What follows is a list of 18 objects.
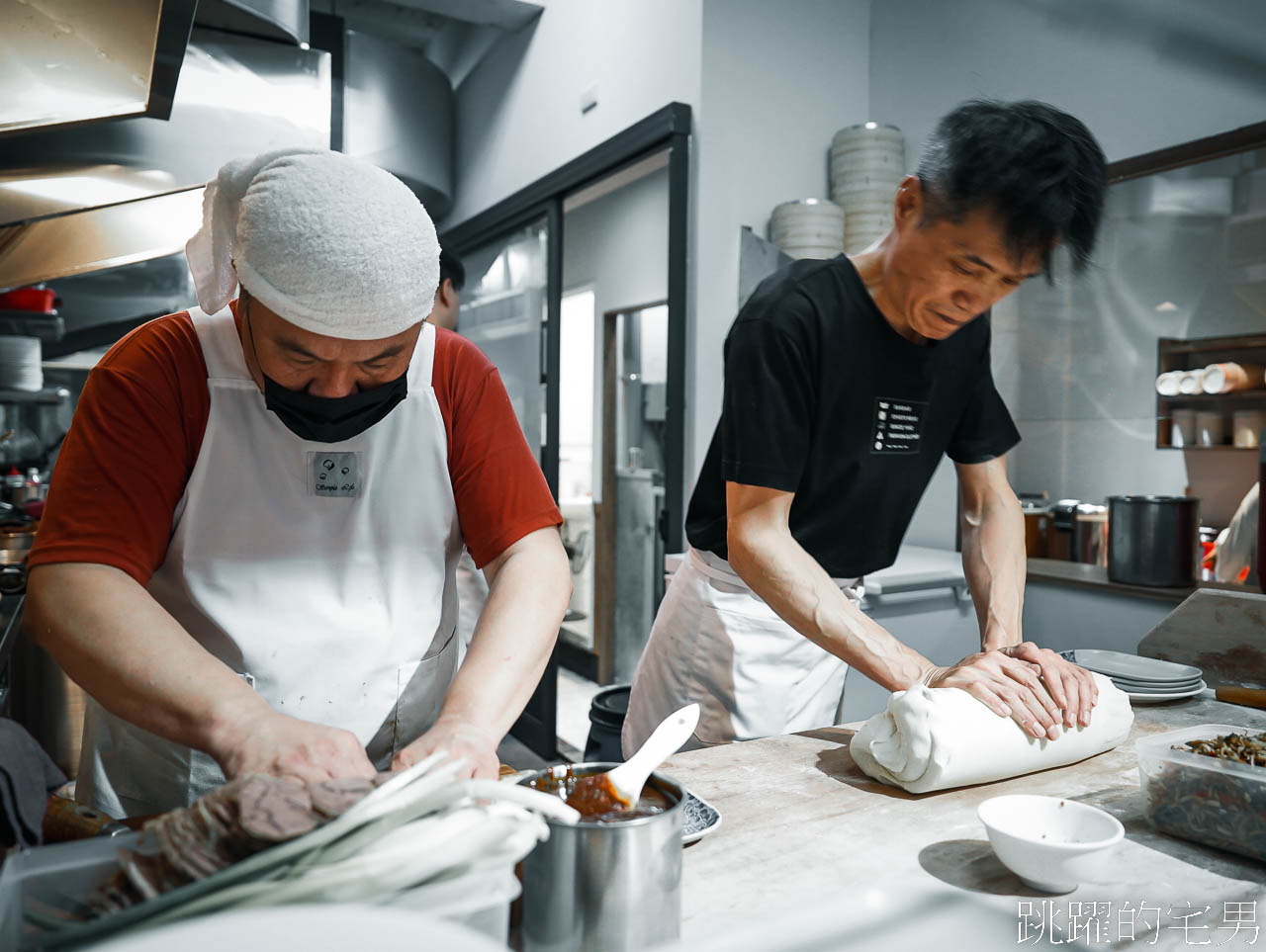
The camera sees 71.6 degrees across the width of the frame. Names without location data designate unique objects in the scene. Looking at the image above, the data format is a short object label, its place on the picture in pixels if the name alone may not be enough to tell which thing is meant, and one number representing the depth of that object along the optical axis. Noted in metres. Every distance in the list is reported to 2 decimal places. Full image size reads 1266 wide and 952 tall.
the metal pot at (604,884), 0.71
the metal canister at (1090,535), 2.83
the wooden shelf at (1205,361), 2.45
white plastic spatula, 0.84
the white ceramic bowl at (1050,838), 0.86
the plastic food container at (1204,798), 0.97
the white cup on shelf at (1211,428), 2.52
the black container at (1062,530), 2.89
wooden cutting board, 1.79
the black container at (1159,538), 2.44
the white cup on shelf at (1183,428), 2.59
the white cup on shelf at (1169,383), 2.63
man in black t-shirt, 1.30
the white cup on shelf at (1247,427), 2.44
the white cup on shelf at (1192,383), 2.56
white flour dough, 1.13
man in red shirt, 0.95
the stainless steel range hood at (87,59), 1.05
